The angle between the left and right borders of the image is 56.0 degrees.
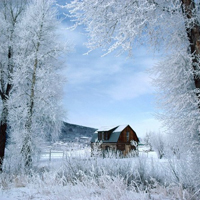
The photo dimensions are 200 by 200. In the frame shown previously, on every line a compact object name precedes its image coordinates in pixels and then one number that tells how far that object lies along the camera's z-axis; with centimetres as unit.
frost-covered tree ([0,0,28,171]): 948
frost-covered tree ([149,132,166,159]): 2853
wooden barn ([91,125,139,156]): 2691
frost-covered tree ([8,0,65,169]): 832
